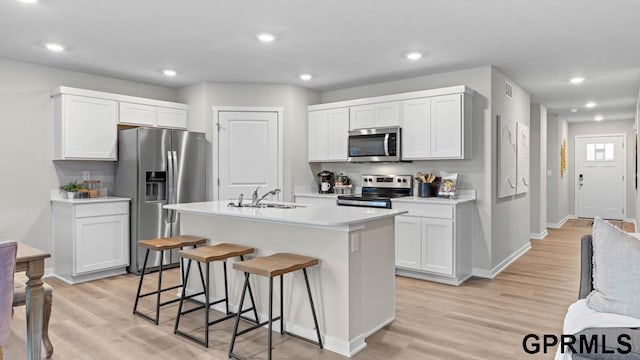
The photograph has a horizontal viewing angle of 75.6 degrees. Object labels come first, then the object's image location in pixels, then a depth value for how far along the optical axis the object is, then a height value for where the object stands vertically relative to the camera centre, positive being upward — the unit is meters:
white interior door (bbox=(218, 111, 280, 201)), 5.49 +0.36
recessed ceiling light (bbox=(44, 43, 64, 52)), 3.83 +1.26
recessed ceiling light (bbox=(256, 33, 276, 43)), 3.60 +1.26
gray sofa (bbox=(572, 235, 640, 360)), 1.66 -0.67
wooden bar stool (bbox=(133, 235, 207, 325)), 3.27 -0.53
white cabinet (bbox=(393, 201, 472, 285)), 4.32 -0.69
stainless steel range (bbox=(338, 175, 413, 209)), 4.77 -0.15
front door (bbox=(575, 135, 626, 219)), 9.49 +0.04
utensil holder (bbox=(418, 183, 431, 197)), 4.85 -0.14
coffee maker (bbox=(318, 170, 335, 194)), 5.85 -0.05
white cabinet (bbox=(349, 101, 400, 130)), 4.98 +0.79
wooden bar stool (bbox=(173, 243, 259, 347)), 2.88 -0.56
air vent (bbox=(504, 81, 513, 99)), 5.12 +1.12
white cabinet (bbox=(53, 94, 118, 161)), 4.51 +0.59
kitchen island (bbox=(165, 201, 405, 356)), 2.77 -0.59
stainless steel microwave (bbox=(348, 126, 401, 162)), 4.97 +0.43
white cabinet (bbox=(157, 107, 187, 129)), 5.42 +0.83
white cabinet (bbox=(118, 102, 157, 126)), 5.00 +0.82
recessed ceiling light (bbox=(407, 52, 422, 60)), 4.15 +1.26
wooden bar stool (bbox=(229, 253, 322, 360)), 2.53 -0.56
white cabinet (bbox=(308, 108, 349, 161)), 5.48 +0.61
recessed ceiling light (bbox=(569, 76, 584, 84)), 5.28 +1.28
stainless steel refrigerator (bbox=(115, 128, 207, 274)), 4.77 +0.02
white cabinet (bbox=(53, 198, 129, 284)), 4.38 -0.64
